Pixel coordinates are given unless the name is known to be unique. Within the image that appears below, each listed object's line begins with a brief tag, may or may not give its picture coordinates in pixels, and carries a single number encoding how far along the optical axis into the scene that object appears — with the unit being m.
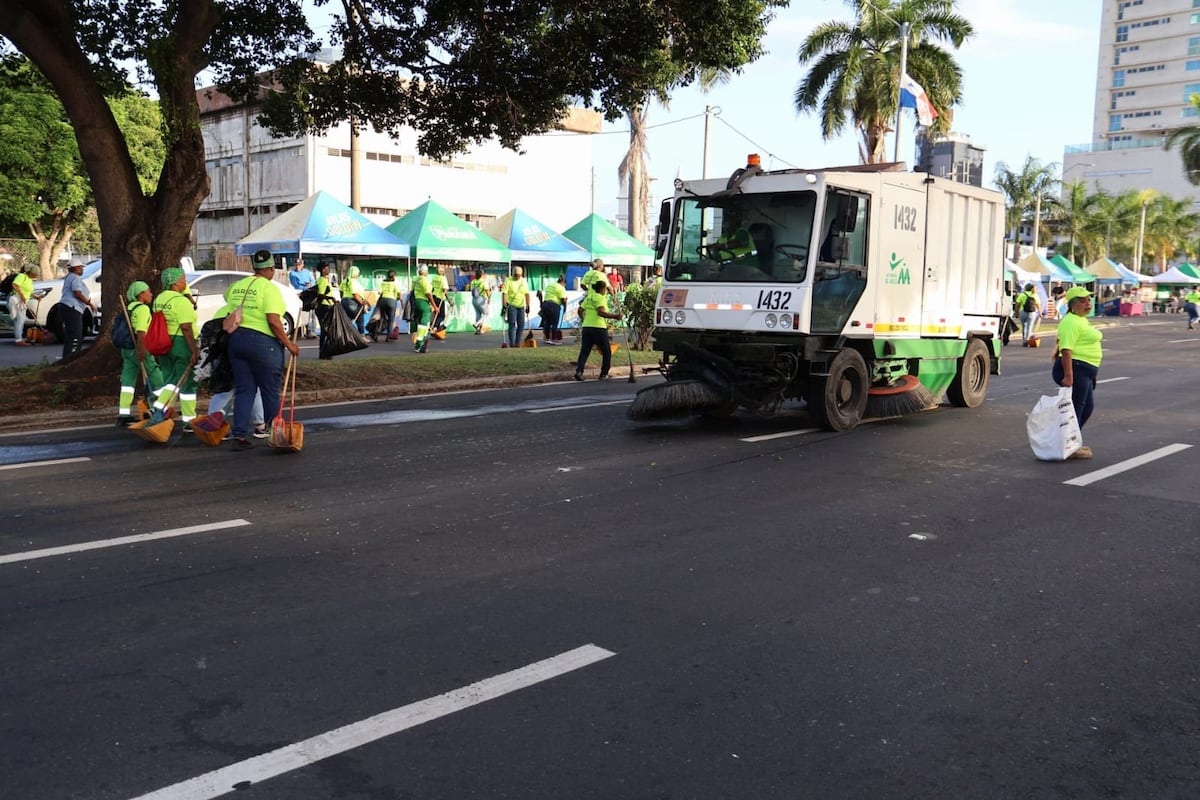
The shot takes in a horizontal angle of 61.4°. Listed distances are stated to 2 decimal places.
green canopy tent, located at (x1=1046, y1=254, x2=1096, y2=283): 49.25
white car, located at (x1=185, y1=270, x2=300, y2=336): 19.94
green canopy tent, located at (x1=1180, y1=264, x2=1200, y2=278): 63.94
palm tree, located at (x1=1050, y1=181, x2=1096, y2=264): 69.06
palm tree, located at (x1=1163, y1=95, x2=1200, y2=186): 65.88
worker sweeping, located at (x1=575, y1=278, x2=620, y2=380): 15.28
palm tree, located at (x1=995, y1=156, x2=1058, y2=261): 60.84
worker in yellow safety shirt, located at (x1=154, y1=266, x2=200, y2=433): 9.92
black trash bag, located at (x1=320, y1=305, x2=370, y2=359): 13.36
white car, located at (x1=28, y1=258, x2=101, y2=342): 21.25
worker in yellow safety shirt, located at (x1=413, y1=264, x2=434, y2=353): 20.12
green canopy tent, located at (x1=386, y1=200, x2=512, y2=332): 27.00
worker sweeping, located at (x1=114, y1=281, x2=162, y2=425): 10.51
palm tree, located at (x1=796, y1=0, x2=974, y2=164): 31.64
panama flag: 26.25
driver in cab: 10.70
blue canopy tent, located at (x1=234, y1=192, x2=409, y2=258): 24.94
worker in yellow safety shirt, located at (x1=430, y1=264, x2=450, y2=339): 23.27
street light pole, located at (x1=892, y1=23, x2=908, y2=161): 26.56
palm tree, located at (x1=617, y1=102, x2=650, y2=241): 35.28
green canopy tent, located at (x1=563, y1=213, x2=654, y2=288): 31.14
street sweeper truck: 10.30
